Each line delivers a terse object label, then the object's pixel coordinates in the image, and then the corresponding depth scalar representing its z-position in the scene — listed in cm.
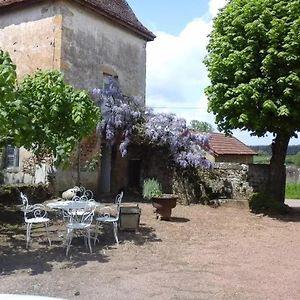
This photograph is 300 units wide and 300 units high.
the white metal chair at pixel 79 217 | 769
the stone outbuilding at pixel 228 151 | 2652
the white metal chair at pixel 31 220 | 805
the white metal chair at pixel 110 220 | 854
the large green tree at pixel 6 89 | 659
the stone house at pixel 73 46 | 1430
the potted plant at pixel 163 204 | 1142
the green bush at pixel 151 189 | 1218
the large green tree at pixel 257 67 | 1220
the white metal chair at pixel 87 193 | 1389
